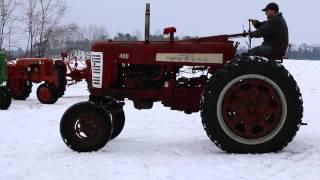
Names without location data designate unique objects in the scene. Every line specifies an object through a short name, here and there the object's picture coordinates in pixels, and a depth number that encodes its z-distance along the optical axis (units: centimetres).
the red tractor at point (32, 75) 1606
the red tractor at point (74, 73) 1755
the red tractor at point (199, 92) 646
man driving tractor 688
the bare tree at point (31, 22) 2995
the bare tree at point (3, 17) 2814
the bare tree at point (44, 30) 3053
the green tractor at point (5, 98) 1340
